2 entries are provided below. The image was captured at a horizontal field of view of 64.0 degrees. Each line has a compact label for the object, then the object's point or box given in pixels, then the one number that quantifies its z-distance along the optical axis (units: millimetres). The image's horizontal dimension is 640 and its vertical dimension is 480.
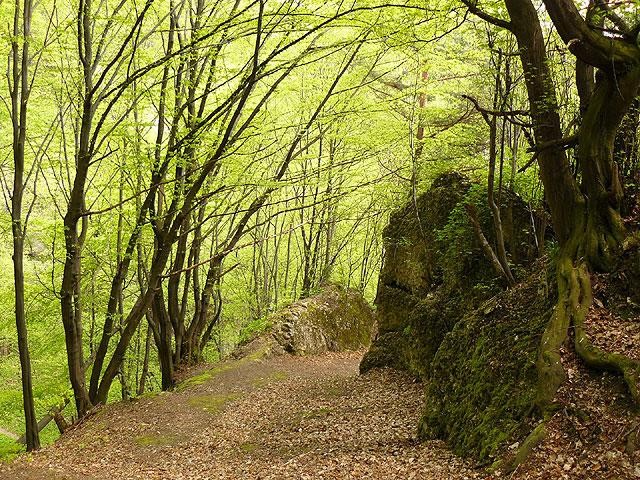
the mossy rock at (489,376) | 5066
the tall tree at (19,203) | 8391
